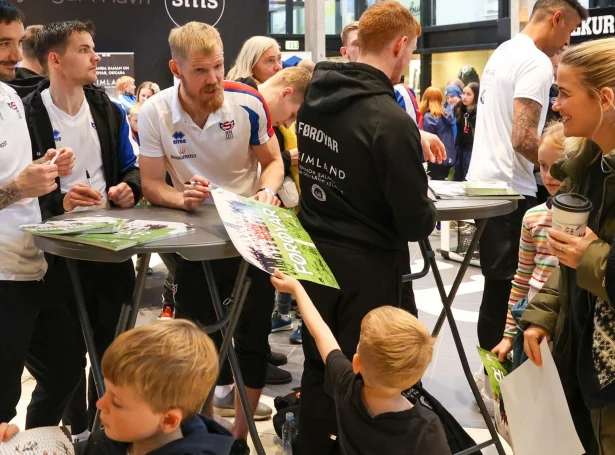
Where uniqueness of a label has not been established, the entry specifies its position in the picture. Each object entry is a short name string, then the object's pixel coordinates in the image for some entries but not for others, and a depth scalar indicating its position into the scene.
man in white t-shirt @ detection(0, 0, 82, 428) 2.48
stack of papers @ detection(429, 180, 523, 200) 3.05
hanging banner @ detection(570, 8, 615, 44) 8.95
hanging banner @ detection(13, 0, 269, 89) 5.75
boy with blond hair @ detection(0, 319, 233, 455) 1.70
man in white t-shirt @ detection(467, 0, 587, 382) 3.76
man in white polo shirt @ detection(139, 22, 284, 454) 2.96
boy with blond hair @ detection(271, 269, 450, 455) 1.99
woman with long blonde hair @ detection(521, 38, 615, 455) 1.94
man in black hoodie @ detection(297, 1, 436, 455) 2.51
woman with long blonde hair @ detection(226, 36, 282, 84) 4.54
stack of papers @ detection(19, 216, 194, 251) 2.19
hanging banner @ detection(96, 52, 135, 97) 6.00
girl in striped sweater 3.03
